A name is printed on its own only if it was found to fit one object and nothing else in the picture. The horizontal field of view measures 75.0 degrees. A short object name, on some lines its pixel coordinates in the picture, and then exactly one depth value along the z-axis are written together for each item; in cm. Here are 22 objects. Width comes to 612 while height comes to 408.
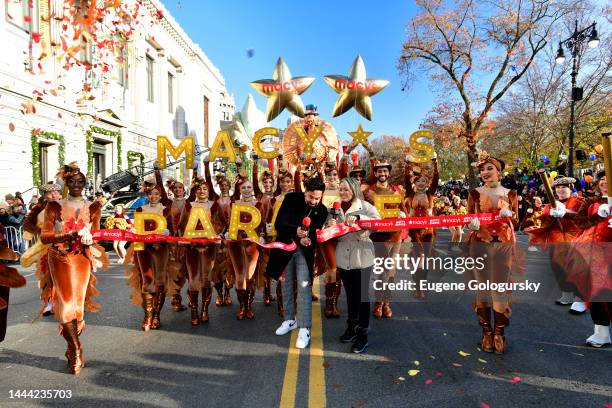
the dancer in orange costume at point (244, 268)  574
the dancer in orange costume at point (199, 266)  555
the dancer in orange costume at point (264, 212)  615
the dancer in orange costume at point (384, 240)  573
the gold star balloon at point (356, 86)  1107
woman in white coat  439
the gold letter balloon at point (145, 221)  539
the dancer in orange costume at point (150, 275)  533
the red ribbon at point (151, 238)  482
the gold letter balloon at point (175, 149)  627
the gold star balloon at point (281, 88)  1123
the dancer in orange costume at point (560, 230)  540
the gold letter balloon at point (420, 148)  640
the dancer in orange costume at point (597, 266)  435
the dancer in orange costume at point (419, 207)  693
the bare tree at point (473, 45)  2019
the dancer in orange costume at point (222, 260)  604
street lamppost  1525
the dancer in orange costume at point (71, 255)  400
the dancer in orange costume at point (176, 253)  577
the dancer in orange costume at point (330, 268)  570
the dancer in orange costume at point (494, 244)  432
